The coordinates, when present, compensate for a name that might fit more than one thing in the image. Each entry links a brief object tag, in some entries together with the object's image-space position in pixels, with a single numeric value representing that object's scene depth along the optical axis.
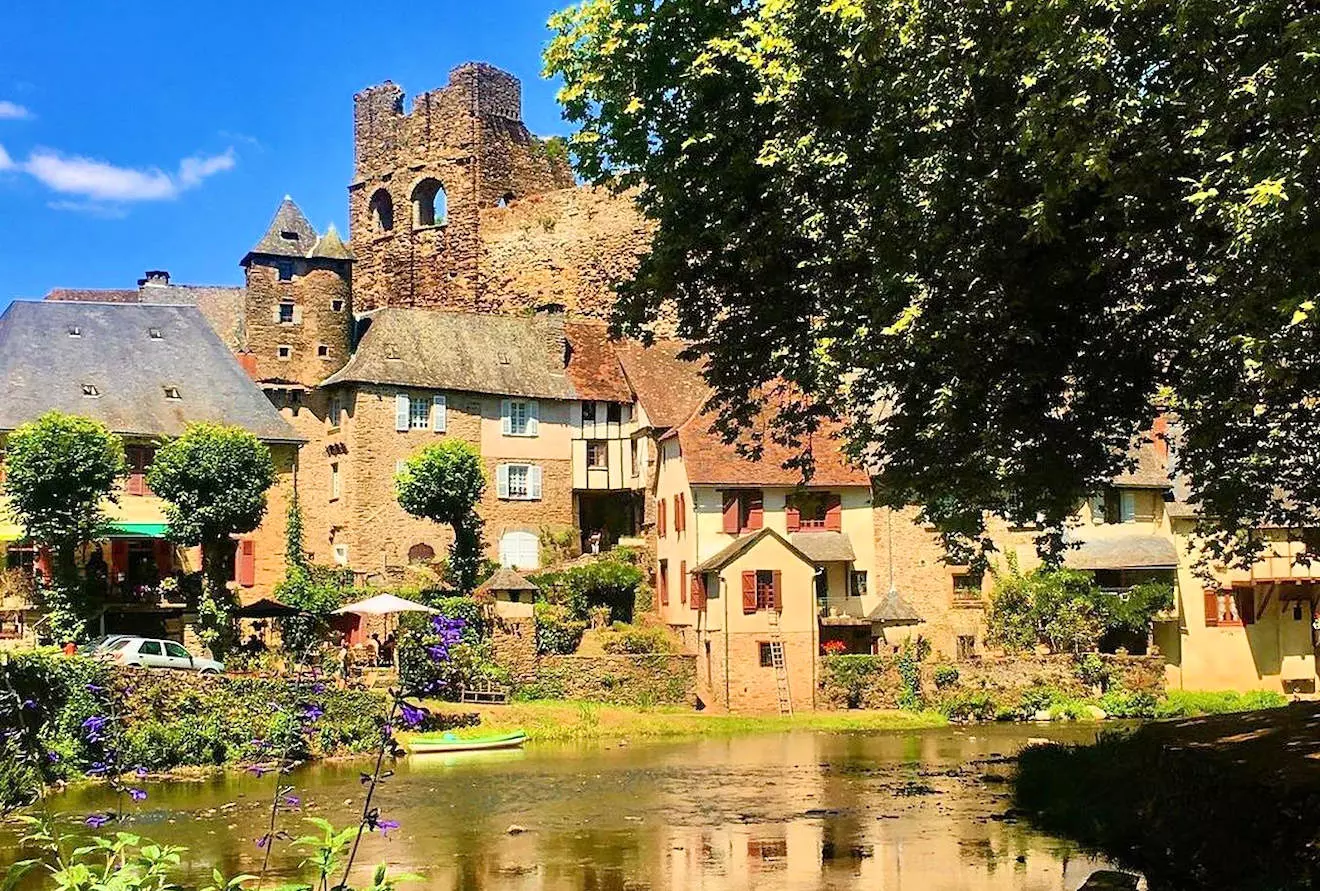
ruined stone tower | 61.34
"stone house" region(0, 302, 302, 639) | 38.25
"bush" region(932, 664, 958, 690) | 37.34
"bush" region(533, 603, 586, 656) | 38.09
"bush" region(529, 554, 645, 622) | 41.66
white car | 31.38
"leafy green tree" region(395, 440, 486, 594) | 41.25
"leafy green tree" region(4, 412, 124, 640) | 34.66
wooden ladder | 37.19
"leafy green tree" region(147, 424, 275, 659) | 36.88
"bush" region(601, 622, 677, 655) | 38.47
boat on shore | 30.22
